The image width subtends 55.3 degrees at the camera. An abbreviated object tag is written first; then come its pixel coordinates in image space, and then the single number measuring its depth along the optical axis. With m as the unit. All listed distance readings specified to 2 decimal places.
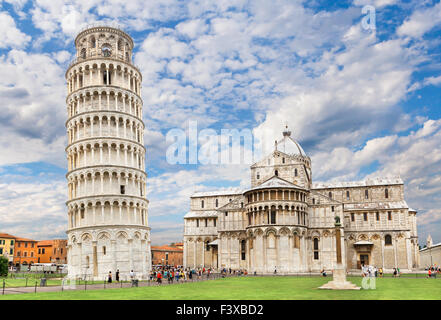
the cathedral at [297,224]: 69.12
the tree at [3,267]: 55.28
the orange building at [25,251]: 114.06
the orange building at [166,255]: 134.06
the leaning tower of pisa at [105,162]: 54.09
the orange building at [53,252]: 117.00
